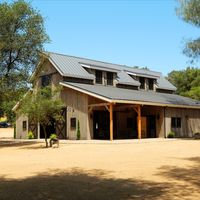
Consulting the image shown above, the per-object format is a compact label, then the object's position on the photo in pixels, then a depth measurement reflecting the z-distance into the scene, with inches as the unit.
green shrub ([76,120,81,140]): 1281.0
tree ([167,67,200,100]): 2655.0
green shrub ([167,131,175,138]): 1370.6
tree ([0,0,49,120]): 1111.6
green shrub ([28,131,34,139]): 1481.3
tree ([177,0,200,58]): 1119.3
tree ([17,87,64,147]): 1017.5
